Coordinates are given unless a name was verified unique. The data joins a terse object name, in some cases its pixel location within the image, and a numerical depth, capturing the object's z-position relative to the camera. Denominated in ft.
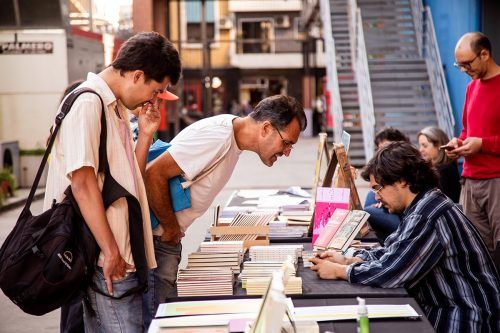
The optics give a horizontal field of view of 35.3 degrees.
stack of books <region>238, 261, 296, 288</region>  11.64
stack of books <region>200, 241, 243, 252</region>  12.83
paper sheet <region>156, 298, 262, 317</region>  10.23
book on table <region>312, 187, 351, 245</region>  15.24
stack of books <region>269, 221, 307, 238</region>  16.37
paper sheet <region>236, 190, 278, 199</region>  23.62
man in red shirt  17.99
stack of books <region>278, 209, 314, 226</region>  18.02
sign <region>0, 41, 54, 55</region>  59.00
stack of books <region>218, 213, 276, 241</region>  14.93
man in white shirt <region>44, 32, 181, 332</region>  9.62
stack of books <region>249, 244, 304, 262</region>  13.02
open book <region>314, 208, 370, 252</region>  13.92
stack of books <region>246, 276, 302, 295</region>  11.18
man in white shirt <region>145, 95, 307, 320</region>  12.25
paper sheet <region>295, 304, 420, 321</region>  10.02
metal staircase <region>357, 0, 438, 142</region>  50.55
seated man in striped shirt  11.28
